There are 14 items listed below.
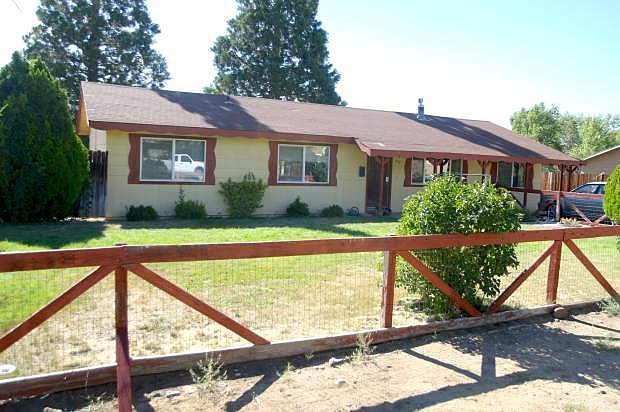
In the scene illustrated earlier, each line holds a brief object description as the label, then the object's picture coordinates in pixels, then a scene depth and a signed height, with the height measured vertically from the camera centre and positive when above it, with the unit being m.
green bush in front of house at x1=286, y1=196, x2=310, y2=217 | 16.34 -0.87
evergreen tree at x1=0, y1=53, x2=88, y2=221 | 12.05 +0.59
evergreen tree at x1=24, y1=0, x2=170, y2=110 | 33.09 +8.76
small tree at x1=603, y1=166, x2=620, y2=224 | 11.62 -0.12
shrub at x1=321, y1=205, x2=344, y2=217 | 16.81 -0.92
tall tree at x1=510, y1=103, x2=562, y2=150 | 53.72 +6.78
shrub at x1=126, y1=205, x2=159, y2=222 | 13.98 -0.99
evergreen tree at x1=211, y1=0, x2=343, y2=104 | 39.12 +9.75
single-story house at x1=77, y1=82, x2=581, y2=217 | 14.28 +1.03
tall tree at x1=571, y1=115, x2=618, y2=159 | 58.81 +6.24
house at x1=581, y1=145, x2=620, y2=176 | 33.25 +2.01
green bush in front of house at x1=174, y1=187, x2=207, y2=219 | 14.59 -0.87
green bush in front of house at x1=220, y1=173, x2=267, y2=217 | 15.27 -0.46
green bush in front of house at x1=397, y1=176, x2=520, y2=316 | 5.96 -0.53
